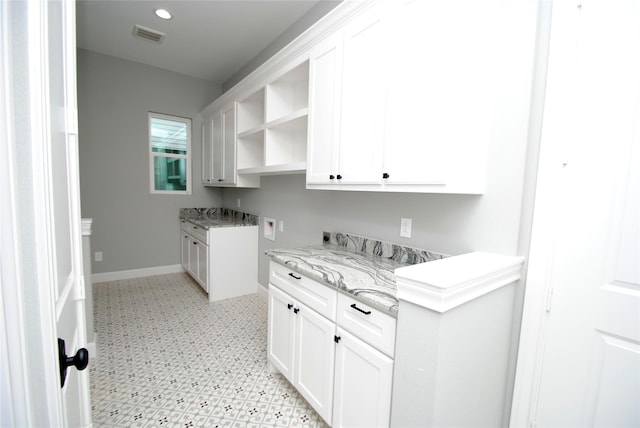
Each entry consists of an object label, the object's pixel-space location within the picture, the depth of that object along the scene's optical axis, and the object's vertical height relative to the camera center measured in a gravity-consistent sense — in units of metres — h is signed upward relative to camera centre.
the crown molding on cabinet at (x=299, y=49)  1.72 +1.10
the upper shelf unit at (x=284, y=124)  2.49 +0.60
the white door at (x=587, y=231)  1.09 -0.12
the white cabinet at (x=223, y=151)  3.38 +0.48
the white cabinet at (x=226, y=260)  3.34 -0.89
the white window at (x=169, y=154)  4.17 +0.49
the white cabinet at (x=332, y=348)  1.23 -0.83
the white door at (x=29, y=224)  0.40 -0.07
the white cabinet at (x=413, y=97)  1.27 +0.51
